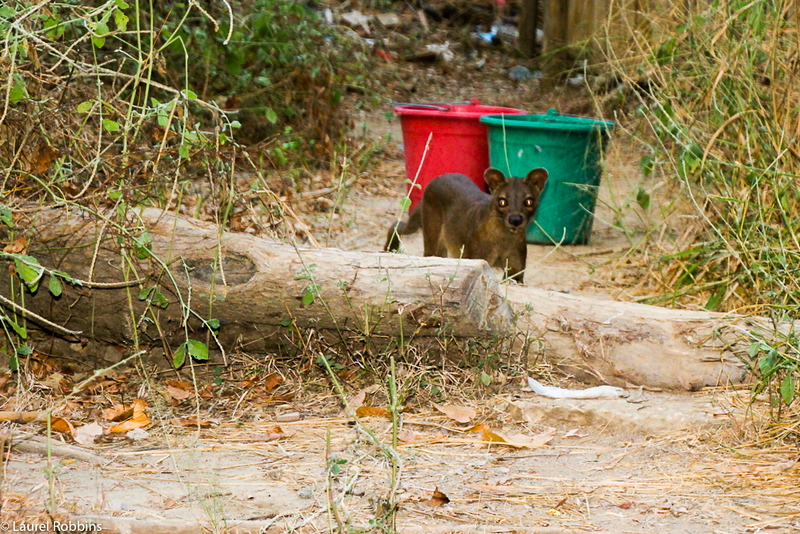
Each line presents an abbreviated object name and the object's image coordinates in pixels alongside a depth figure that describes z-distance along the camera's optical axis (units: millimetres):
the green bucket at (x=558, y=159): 12523
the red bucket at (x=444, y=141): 13492
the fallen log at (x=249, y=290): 7039
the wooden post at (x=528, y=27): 26187
